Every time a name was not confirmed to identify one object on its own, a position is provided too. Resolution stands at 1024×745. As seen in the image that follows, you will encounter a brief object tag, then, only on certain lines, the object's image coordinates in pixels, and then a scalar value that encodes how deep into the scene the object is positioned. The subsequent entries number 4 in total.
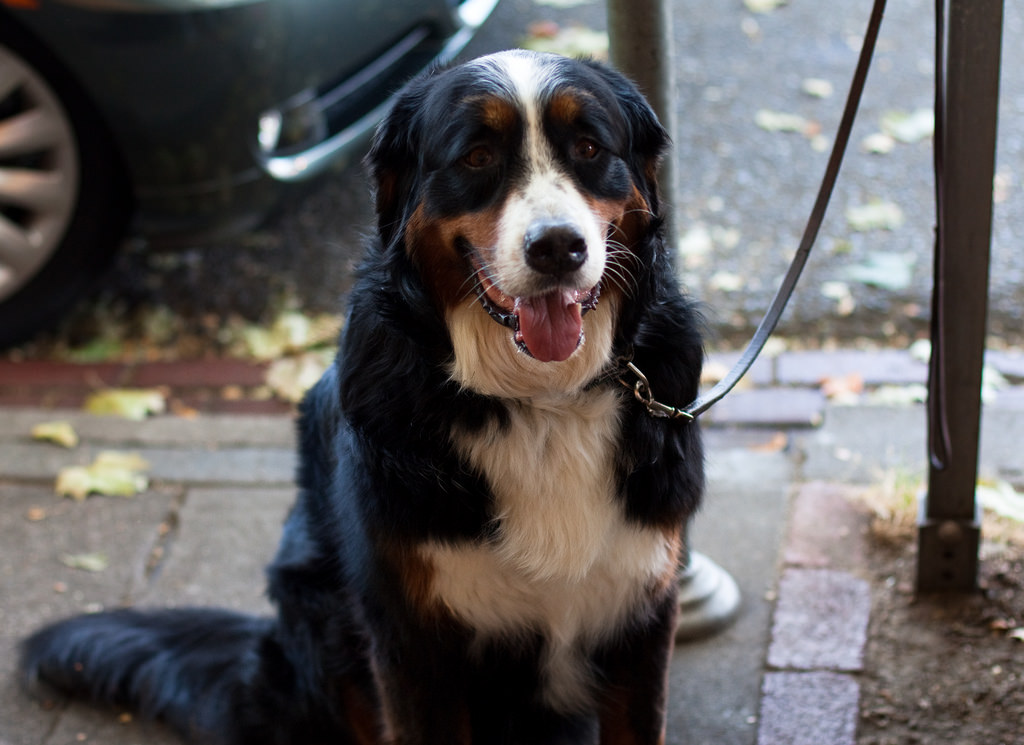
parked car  3.59
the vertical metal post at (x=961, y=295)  2.34
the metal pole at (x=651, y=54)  2.49
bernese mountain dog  2.02
